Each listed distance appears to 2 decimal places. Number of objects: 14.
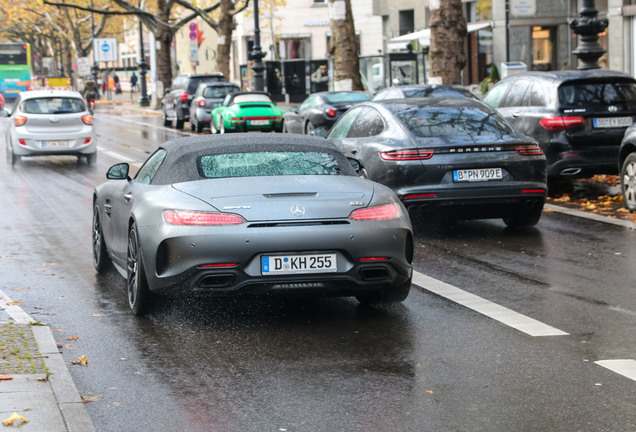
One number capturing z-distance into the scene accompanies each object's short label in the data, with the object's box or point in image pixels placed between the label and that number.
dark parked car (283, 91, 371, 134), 25.80
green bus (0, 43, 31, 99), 73.62
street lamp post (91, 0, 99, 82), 80.68
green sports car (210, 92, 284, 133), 30.19
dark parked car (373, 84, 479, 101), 19.96
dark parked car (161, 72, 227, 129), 36.59
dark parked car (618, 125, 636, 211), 12.90
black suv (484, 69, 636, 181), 14.45
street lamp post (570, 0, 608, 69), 20.95
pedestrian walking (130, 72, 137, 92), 82.66
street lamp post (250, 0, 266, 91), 42.22
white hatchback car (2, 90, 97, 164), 23.38
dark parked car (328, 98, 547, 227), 11.25
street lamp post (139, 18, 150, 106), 60.50
